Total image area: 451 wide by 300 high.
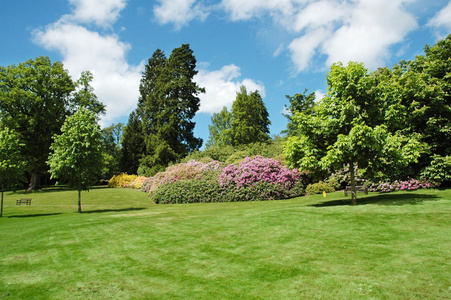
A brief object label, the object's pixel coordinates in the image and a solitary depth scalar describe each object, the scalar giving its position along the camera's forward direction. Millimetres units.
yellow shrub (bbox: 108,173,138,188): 44656
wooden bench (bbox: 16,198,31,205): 25750
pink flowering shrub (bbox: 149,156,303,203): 21000
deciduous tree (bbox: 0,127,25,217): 18531
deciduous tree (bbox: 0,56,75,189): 38500
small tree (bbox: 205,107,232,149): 56125
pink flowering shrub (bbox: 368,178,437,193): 17109
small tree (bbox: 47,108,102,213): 18531
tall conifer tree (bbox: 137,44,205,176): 40938
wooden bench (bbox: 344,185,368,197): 16938
